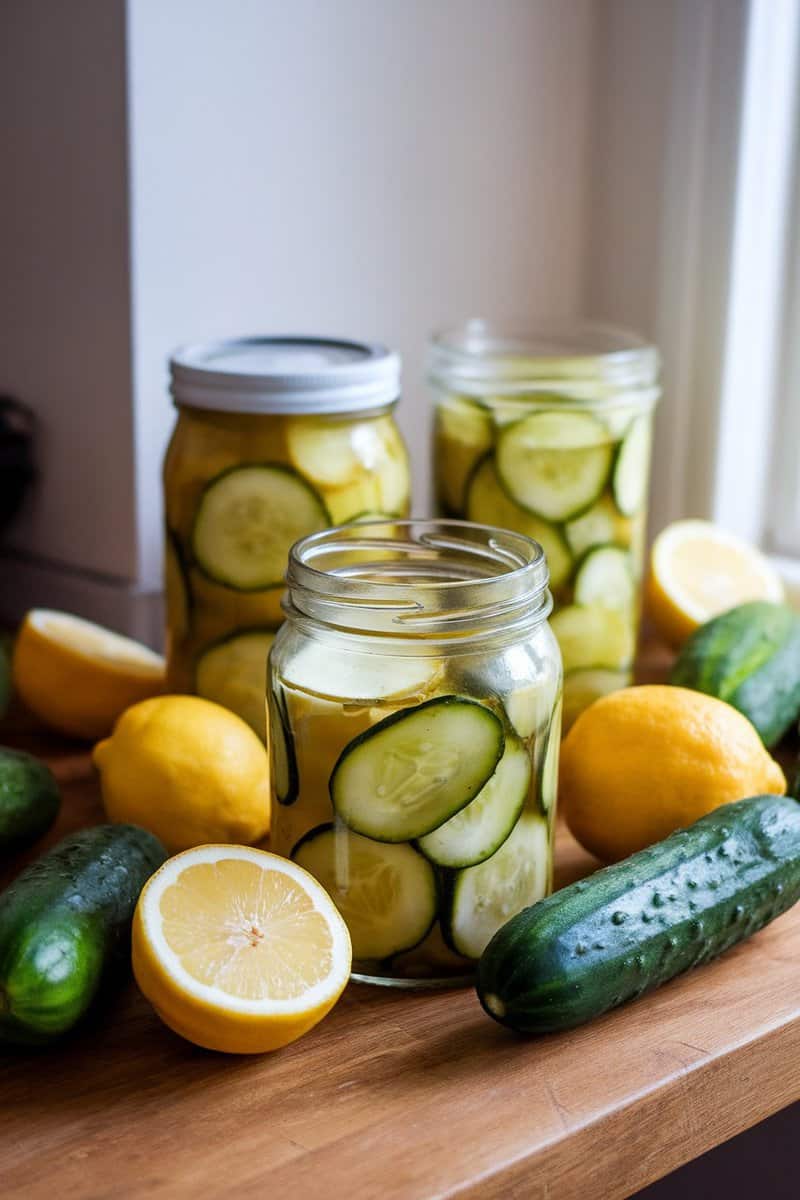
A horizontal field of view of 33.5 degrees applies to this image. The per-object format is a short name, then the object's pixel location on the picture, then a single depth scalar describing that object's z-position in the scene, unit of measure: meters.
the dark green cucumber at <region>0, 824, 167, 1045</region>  0.60
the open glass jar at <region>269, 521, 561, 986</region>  0.66
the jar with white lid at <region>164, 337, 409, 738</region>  0.87
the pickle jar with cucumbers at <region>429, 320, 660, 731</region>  0.96
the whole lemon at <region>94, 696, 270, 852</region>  0.81
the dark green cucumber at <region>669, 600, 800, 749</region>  0.95
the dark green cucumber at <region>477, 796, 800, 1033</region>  0.62
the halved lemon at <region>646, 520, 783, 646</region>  1.12
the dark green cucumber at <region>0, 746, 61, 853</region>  0.79
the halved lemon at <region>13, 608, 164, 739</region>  0.99
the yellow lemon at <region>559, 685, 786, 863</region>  0.79
